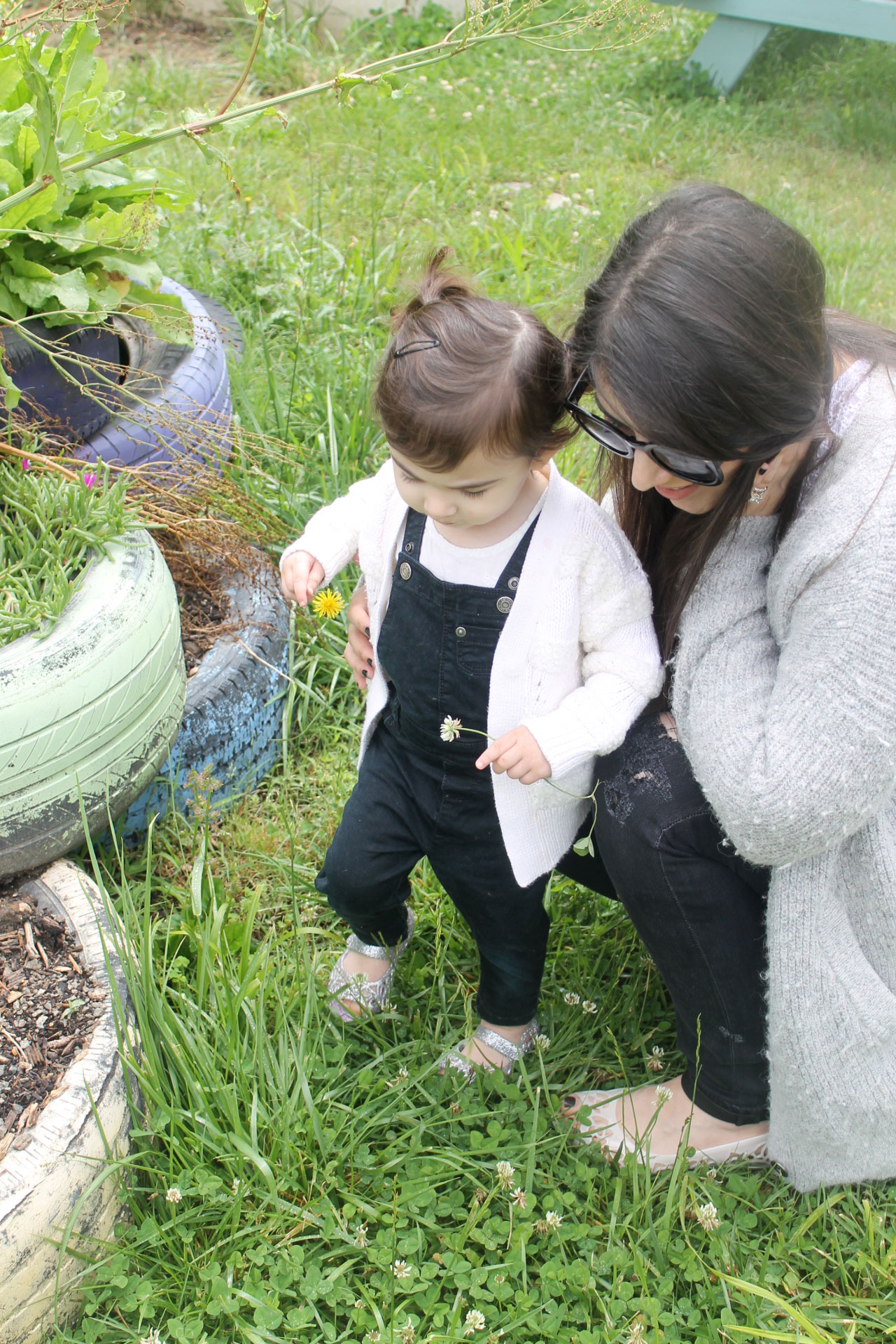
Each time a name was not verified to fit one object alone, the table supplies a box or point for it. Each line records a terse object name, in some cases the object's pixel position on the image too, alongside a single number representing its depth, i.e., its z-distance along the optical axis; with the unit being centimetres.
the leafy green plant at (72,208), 192
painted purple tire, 225
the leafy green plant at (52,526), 180
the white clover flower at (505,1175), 170
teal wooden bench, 526
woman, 136
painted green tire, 162
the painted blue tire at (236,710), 214
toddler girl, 147
